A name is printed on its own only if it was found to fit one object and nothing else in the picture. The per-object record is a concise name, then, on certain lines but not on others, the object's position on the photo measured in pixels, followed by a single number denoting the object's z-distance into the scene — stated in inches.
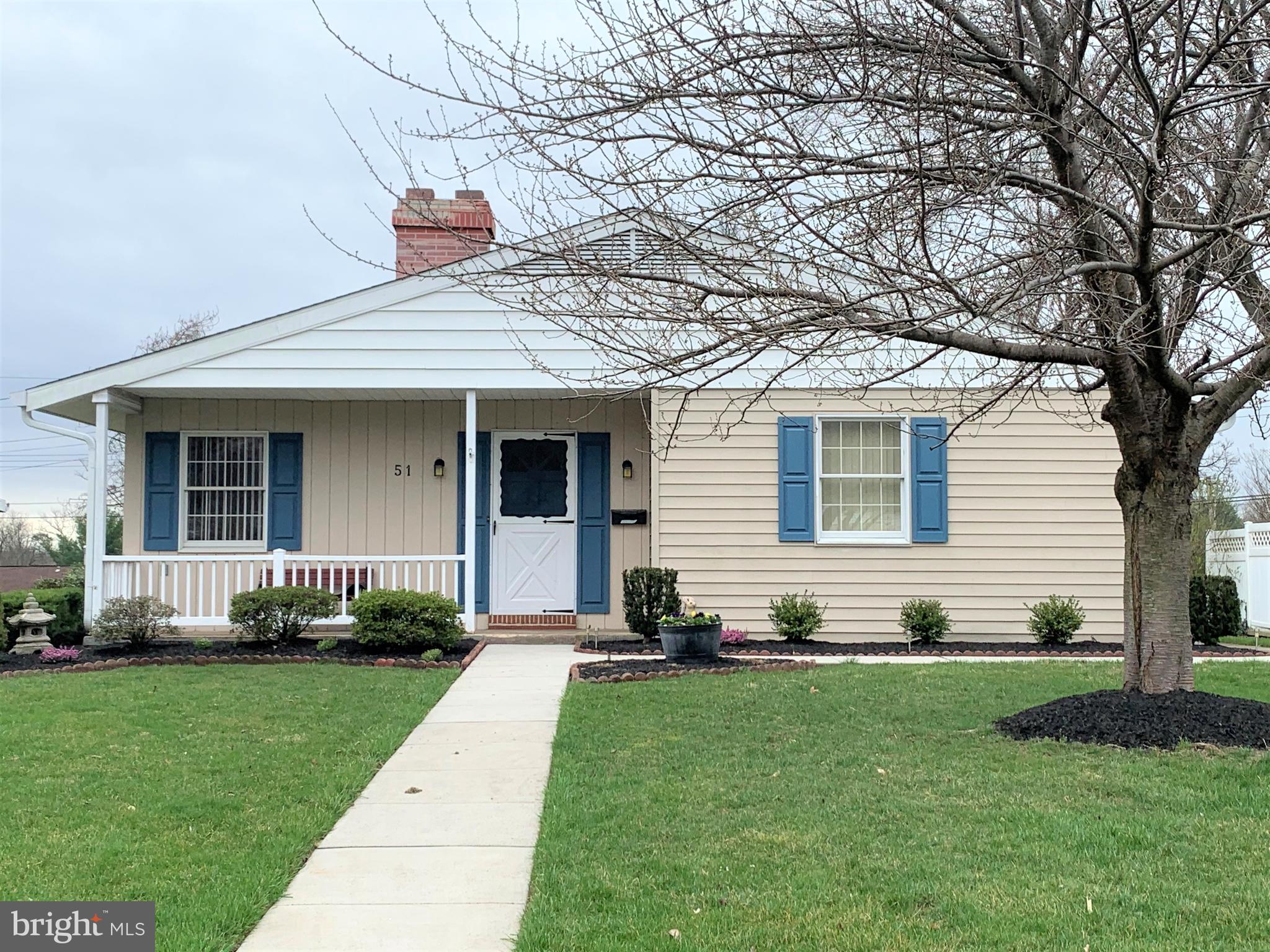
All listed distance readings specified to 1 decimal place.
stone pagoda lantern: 419.2
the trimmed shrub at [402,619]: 396.5
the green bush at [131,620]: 405.1
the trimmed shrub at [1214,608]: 441.1
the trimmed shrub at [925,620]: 441.4
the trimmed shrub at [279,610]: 410.9
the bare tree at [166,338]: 1005.8
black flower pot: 377.1
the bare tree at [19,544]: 1478.8
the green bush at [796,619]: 442.9
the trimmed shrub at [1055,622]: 439.8
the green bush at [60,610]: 449.1
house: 444.1
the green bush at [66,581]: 623.2
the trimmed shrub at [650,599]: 438.0
